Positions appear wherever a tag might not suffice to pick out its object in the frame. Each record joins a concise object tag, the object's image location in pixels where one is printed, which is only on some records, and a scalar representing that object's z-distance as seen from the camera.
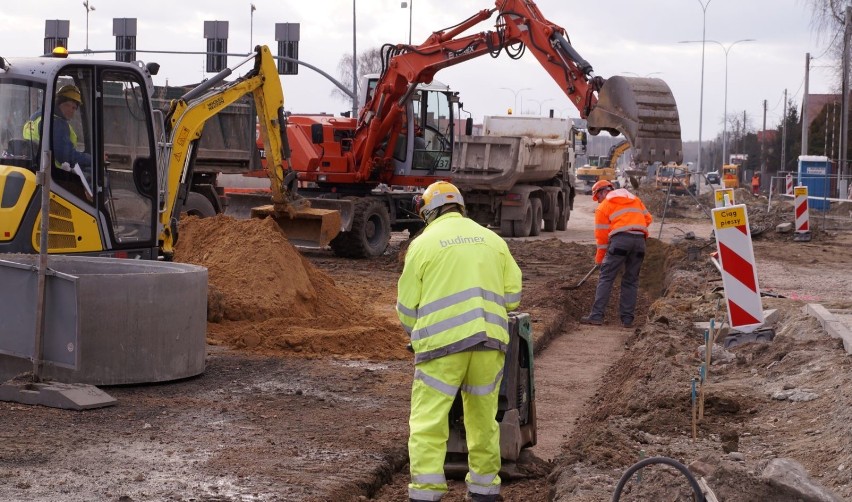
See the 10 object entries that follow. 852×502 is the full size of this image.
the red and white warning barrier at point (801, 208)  25.39
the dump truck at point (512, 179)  26.00
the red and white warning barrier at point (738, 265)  10.48
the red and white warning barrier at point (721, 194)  17.53
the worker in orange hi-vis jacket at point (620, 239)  14.03
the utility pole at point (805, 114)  44.00
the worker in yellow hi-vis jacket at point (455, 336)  6.01
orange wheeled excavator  18.20
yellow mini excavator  10.35
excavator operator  10.42
